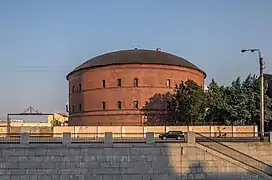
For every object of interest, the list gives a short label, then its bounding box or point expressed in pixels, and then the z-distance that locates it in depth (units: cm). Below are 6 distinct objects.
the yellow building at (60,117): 10994
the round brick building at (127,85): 7575
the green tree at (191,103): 6769
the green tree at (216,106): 6712
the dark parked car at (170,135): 4253
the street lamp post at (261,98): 3123
